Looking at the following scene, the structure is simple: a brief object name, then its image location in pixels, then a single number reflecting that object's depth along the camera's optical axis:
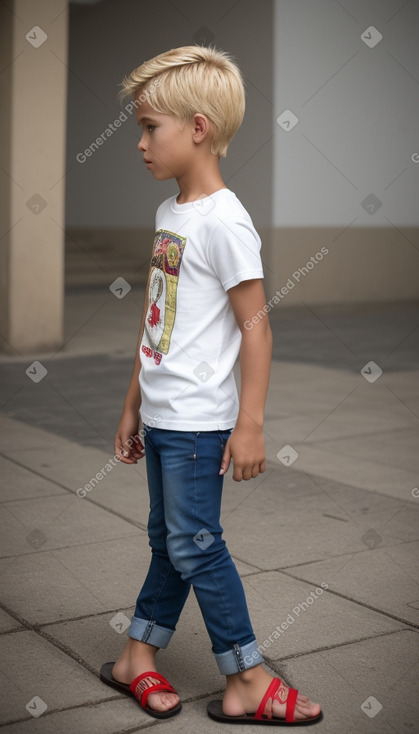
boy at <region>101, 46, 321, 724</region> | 2.34
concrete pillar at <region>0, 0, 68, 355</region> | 8.13
